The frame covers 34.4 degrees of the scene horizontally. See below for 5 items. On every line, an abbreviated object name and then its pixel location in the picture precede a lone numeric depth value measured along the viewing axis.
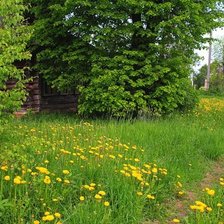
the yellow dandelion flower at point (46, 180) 3.68
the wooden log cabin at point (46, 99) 14.64
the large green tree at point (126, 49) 10.85
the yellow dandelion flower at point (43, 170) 3.79
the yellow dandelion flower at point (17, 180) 3.40
